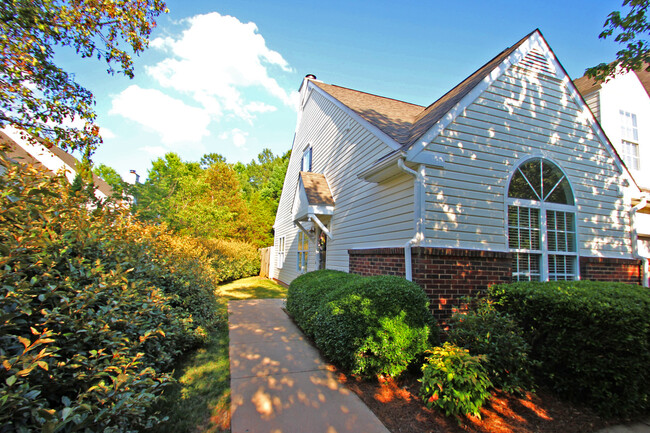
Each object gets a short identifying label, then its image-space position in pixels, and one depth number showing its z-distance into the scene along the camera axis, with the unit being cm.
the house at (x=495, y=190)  535
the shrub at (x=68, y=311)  181
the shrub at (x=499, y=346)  367
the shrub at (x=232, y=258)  1441
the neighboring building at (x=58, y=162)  287
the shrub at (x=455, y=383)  313
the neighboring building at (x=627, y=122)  890
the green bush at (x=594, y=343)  331
